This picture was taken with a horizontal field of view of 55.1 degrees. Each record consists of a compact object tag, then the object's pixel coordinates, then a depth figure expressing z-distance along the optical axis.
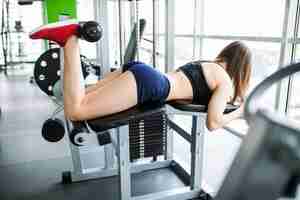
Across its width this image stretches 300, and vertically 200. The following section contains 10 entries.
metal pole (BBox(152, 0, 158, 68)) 2.53
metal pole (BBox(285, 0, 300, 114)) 1.77
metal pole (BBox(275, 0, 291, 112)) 1.89
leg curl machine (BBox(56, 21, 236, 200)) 1.59
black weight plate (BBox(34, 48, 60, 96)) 2.31
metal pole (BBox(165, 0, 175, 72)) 2.67
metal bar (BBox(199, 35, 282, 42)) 2.08
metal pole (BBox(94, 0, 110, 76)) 2.39
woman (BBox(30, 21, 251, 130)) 1.58
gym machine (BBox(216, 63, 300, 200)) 0.38
